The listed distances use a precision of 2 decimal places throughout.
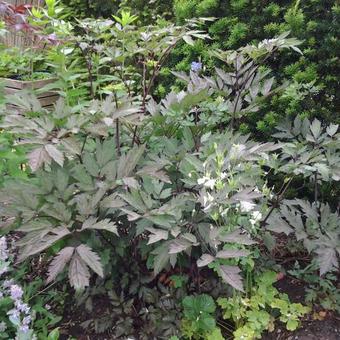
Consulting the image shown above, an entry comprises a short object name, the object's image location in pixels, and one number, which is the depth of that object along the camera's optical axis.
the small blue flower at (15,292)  1.72
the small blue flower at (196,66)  2.17
